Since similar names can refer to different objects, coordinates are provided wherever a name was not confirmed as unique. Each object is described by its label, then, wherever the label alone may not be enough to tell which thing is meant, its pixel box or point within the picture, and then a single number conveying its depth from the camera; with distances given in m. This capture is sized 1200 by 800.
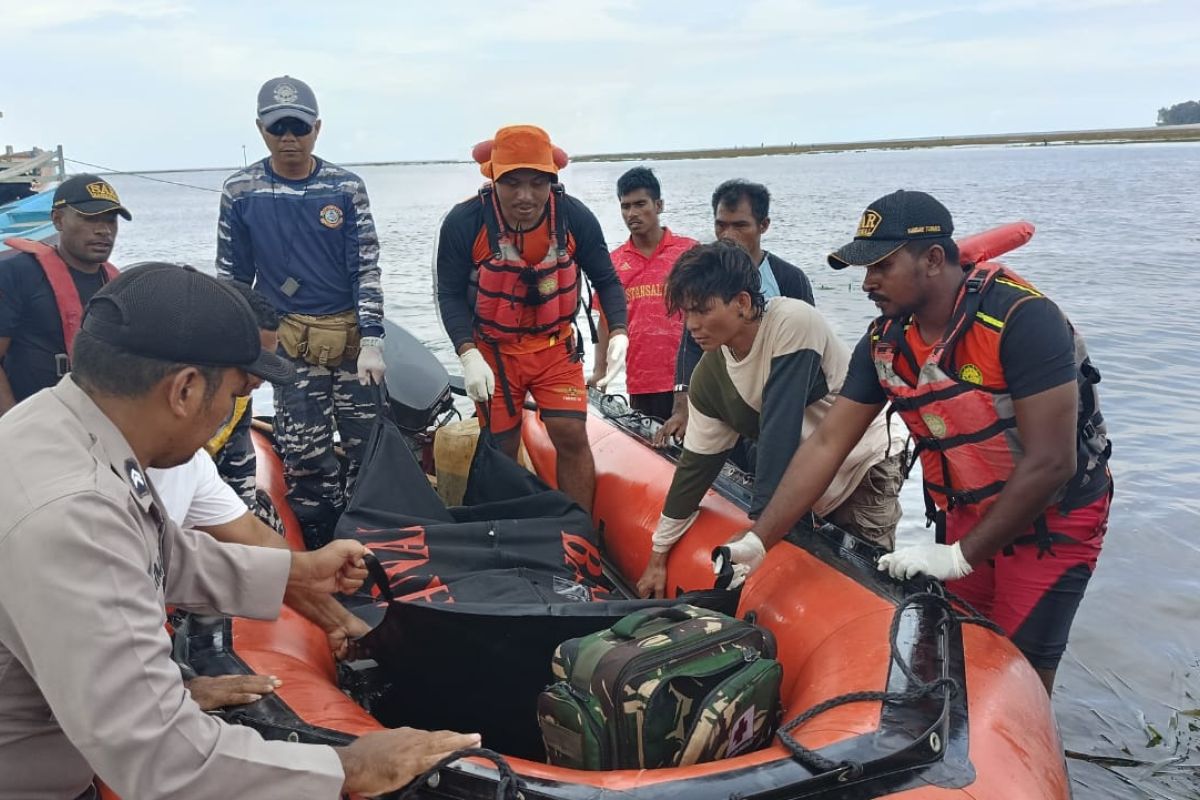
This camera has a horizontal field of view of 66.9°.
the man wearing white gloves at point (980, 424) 1.95
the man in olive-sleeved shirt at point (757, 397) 2.35
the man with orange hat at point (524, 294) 3.14
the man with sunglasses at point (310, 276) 3.13
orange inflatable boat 1.49
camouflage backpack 1.67
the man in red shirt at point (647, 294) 4.11
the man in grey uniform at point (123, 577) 1.04
